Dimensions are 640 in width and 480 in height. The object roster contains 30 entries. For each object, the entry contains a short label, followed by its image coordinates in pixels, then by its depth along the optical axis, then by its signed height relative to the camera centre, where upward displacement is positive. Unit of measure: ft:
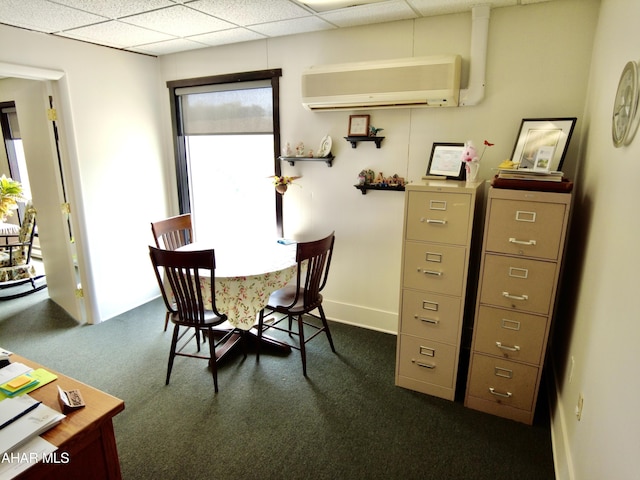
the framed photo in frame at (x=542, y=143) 7.22 +0.24
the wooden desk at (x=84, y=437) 3.73 -2.81
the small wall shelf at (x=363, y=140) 9.29 +0.36
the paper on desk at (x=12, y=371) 4.45 -2.57
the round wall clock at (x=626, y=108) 4.48 +0.59
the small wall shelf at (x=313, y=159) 9.96 -0.12
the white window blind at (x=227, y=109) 10.84 +1.33
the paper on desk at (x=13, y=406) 3.83 -2.59
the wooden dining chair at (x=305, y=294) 7.94 -3.22
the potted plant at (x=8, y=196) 12.55 -1.39
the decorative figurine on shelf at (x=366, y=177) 9.66 -0.56
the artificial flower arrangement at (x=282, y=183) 10.50 -0.78
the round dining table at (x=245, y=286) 7.95 -2.74
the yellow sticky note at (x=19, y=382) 4.32 -2.58
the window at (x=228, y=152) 10.92 +0.06
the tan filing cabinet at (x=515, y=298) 6.28 -2.45
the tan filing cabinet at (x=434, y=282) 6.97 -2.41
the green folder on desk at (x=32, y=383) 4.23 -2.62
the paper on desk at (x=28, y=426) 3.53 -2.63
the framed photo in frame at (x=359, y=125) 9.43 +0.71
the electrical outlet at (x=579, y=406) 5.35 -3.51
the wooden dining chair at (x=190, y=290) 7.18 -2.67
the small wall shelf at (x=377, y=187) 9.31 -0.80
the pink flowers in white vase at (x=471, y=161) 7.41 -0.12
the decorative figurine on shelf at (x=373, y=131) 9.37 +0.57
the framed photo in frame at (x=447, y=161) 8.46 -0.14
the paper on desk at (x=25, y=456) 3.31 -2.71
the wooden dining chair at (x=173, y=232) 10.24 -2.17
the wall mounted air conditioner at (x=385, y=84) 7.93 +1.53
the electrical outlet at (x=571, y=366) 6.20 -3.43
